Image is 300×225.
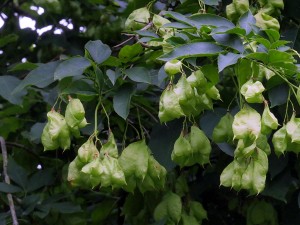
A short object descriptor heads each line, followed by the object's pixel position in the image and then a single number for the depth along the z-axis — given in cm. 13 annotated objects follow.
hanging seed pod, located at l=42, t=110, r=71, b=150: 85
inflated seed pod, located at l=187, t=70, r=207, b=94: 79
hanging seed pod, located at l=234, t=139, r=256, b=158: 76
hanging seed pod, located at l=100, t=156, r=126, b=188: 82
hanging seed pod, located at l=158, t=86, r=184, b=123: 78
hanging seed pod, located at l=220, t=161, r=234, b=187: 82
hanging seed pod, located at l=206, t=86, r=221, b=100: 84
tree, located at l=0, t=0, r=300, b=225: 80
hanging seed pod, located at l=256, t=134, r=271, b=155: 83
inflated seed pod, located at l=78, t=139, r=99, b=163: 83
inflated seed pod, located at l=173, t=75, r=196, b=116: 79
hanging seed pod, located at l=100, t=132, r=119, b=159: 85
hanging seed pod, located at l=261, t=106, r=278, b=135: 78
